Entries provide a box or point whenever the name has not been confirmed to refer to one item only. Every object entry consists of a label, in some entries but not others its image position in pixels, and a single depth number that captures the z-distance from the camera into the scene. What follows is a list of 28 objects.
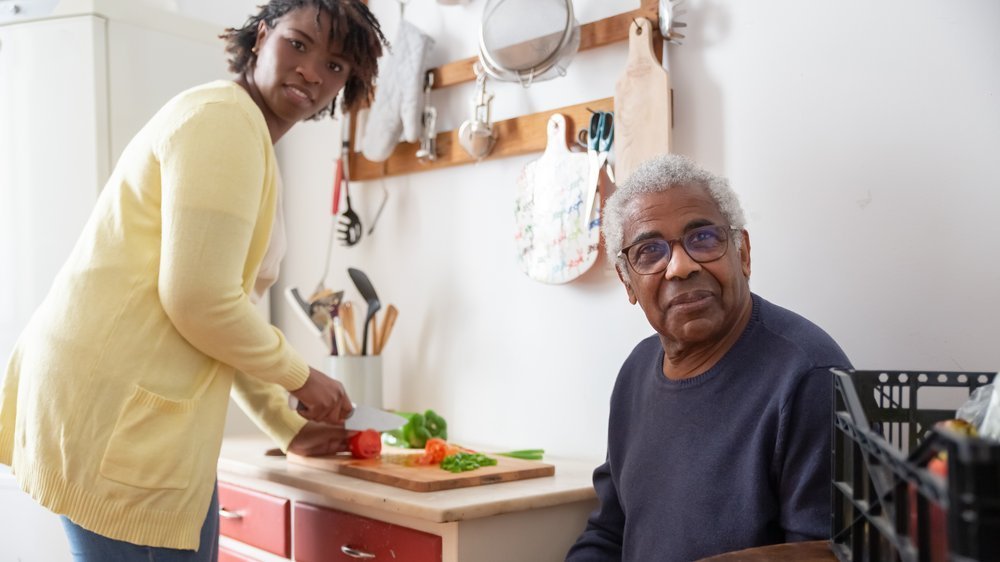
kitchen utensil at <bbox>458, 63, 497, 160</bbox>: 1.81
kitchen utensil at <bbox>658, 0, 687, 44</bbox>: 1.48
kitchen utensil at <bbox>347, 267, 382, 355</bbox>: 2.00
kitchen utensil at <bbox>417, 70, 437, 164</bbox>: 1.96
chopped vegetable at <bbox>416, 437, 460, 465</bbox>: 1.50
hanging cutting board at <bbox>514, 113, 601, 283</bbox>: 1.64
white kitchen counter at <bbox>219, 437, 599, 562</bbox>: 1.22
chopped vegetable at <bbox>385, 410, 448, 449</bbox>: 1.75
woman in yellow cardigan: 1.17
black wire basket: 0.45
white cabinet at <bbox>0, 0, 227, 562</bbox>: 2.00
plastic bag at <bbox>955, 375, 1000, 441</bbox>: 0.67
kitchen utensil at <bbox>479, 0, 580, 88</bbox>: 1.60
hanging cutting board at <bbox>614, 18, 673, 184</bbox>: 1.46
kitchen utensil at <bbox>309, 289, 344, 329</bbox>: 2.10
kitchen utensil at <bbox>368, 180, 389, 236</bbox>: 2.13
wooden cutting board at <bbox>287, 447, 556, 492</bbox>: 1.35
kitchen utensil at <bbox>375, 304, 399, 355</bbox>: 2.02
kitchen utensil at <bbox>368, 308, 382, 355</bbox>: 2.02
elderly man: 1.03
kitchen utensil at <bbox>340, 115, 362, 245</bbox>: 2.18
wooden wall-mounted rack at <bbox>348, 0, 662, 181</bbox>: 1.60
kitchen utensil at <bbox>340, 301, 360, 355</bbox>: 2.03
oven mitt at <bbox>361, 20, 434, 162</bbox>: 1.95
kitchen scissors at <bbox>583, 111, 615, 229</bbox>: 1.59
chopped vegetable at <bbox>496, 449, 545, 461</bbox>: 1.60
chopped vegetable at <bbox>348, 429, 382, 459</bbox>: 1.56
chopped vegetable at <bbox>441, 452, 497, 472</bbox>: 1.43
